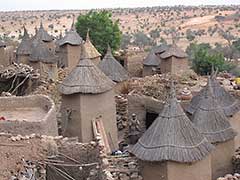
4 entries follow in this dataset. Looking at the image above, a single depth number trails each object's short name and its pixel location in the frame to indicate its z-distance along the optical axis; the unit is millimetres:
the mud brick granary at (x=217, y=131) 11191
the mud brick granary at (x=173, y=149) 9566
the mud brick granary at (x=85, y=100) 12342
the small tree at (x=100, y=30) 26866
